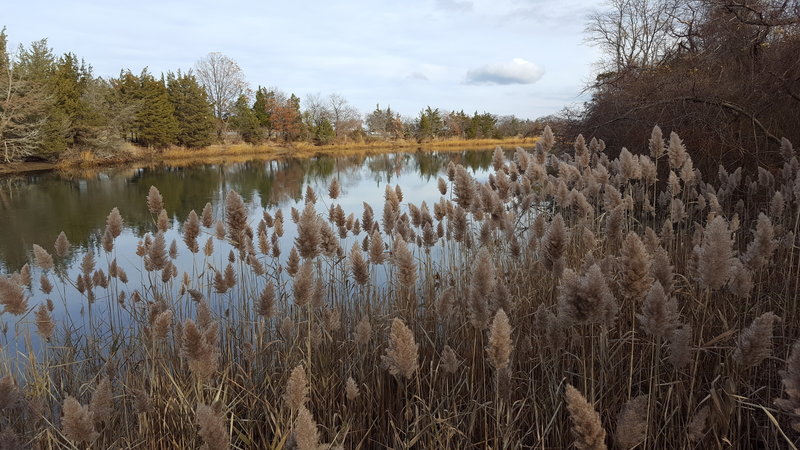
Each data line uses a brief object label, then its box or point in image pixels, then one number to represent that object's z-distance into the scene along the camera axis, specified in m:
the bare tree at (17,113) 24.55
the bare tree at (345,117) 65.26
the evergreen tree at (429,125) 62.66
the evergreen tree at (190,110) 41.72
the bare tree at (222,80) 56.25
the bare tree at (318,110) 72.19
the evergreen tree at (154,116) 37.44
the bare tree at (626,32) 32.41
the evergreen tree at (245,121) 49.46
